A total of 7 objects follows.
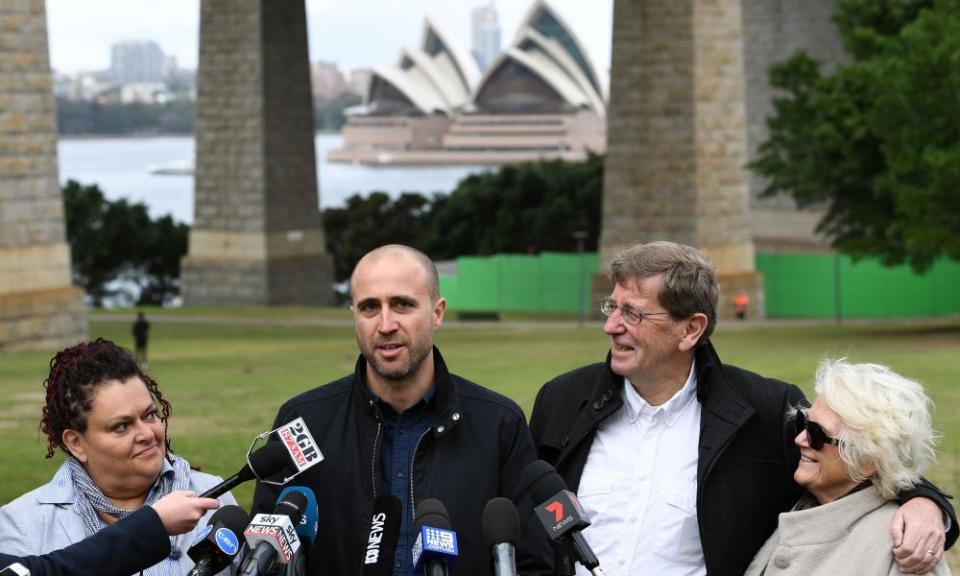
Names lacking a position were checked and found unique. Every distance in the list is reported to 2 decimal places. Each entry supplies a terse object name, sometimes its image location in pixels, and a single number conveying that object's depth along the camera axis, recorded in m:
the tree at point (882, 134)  28.39
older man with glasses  4.99
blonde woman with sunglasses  4.44
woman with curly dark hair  4.36
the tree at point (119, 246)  59.97
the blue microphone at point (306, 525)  4.18
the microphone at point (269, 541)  3.72
